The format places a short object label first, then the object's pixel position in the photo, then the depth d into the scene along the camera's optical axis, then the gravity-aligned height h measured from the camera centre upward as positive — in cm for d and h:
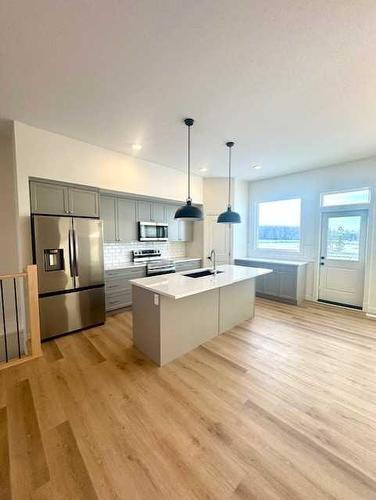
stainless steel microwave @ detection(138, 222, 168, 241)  487 +7
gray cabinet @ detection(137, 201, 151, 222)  491 +51
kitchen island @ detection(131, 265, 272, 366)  268 -103
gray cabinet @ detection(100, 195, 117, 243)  435 +34
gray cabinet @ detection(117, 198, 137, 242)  459 +30
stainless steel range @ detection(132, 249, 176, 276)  486 -62
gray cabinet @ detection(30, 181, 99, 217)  319 +53
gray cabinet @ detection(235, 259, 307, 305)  496 -112
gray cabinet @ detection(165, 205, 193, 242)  549 +15
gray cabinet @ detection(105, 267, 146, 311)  423 -101
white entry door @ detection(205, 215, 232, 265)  587 -14
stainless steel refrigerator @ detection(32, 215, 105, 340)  321 -58
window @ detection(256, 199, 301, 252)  555 +22
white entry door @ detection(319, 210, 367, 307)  462 -51
